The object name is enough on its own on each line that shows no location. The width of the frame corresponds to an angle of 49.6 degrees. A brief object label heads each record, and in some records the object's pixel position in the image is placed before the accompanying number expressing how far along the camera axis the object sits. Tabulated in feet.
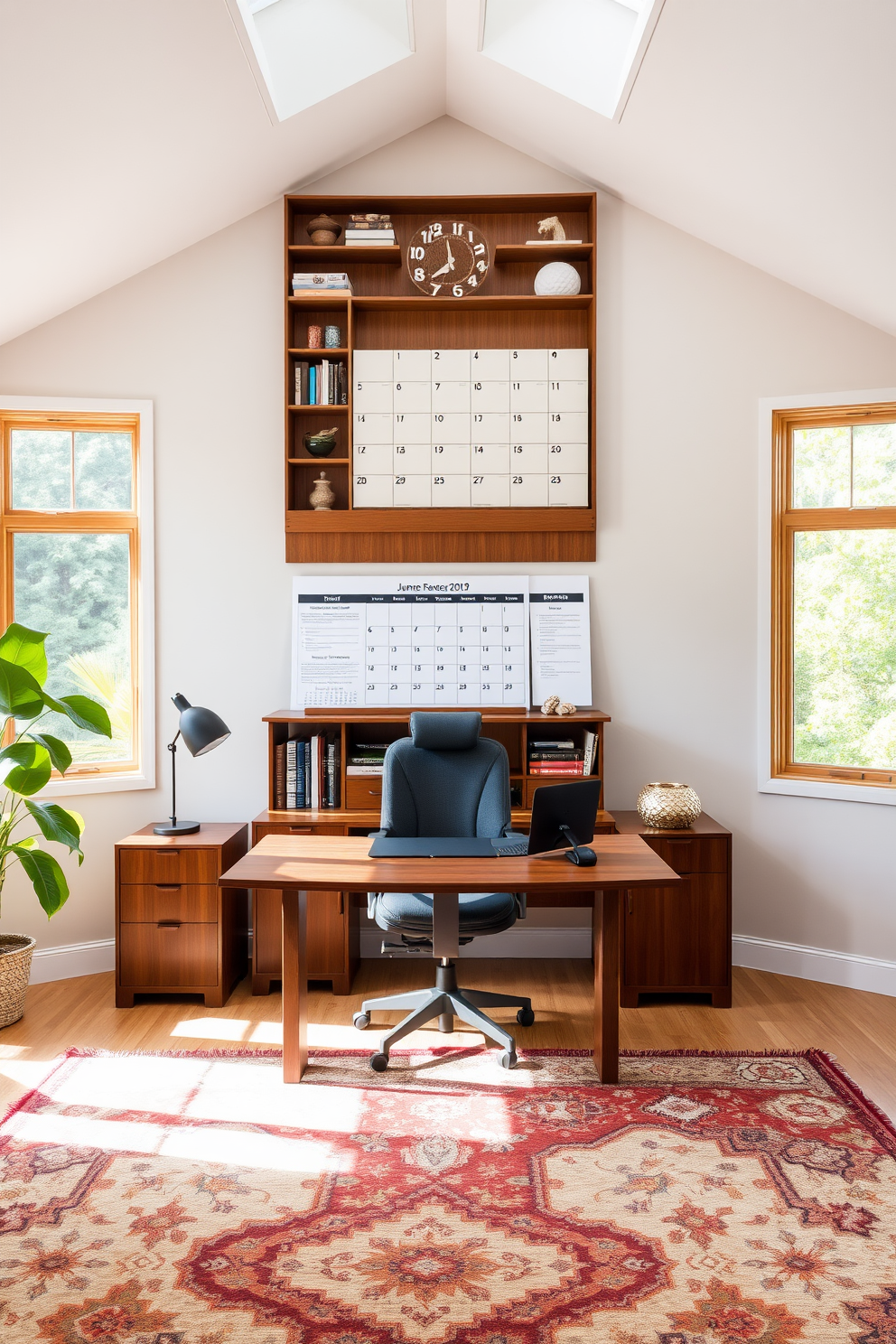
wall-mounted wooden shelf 14.17
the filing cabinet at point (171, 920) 12.67
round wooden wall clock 14.05
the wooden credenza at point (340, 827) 12.84
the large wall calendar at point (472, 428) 14.23
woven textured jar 12.76
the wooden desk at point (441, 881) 9.30
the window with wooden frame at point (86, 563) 14.11
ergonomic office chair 11.05
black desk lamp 11.35
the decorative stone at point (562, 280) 13.97
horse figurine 13.96
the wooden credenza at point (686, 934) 12.59
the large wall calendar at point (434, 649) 14.29
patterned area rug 6.71
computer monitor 9.73
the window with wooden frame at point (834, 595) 13.60
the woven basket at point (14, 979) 11.88
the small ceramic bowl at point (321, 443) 13.98
